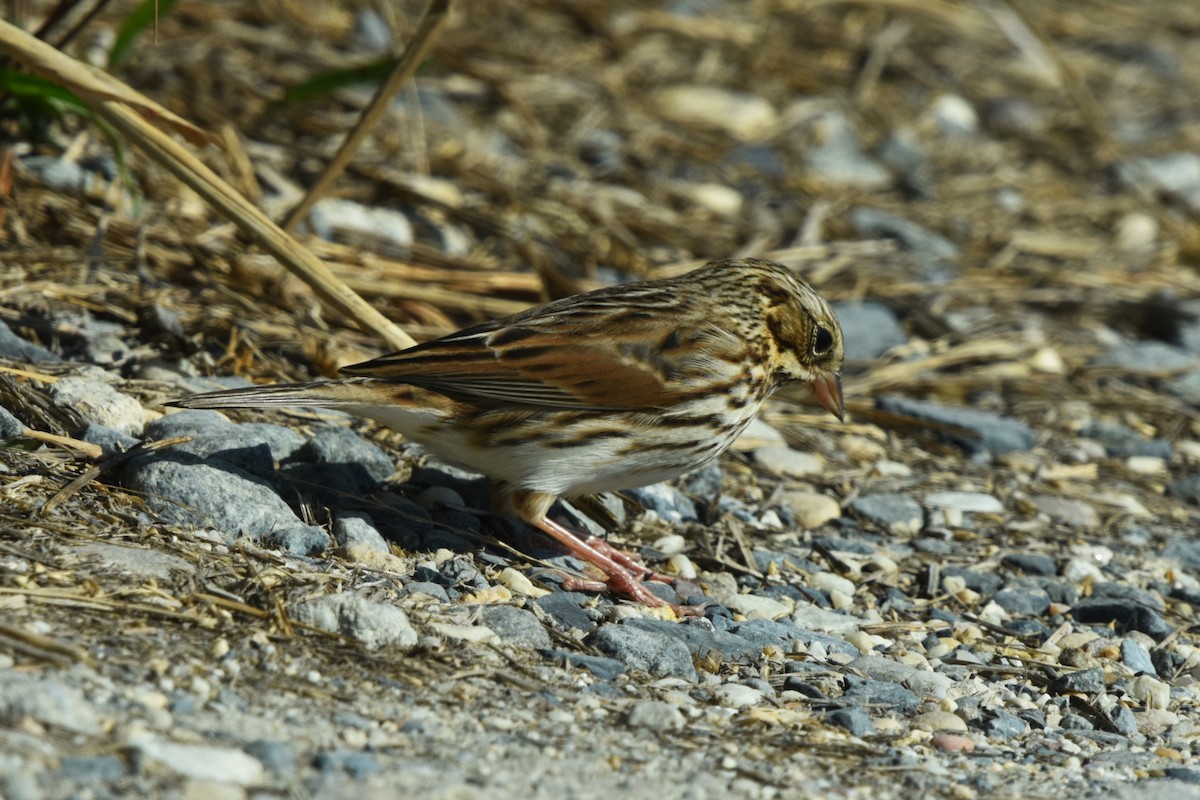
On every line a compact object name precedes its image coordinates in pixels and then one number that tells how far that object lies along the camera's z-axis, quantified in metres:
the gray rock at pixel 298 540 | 8.48
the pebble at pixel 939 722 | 7.97
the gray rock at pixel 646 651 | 8.10
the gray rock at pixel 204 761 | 5.96
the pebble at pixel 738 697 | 7.86
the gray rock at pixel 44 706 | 6.03
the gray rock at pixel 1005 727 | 8.05
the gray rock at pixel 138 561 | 7.57
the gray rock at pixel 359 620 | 7.53
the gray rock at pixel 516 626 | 8.03
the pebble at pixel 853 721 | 7.75
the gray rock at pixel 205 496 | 8.43
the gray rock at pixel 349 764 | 6.22
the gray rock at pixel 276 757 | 6.12
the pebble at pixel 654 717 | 7.32
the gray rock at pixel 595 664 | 7.87
